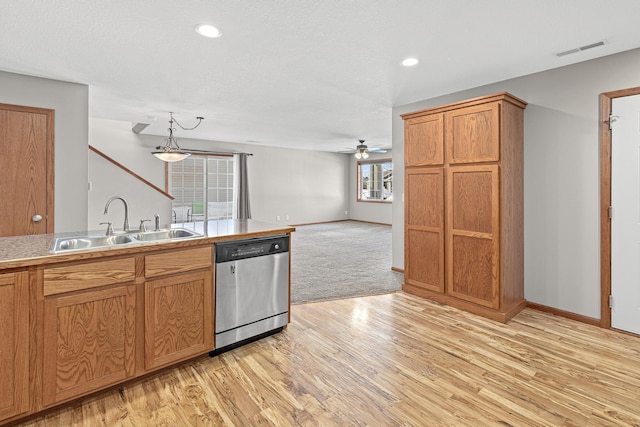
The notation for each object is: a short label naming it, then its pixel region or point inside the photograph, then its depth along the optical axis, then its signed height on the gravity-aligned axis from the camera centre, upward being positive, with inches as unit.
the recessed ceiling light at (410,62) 116.6 +54.9
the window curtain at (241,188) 344.5 +29.4
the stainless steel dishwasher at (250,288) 93.5 -21.4
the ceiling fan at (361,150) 314.9 +62.9
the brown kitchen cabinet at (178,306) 81.1 -22.8
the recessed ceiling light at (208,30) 94.6 +54.2
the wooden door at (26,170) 132.0 +19.1
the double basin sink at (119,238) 85.1 -5.8
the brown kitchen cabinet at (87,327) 68.2 -24.0
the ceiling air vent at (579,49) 103.9 +53.5
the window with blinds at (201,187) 311.1 +28.8
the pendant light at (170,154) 188.2 +35.4
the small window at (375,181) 418.6 +45.8
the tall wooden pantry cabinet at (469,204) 122.4 +4.8
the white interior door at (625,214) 109.1 +0.3
